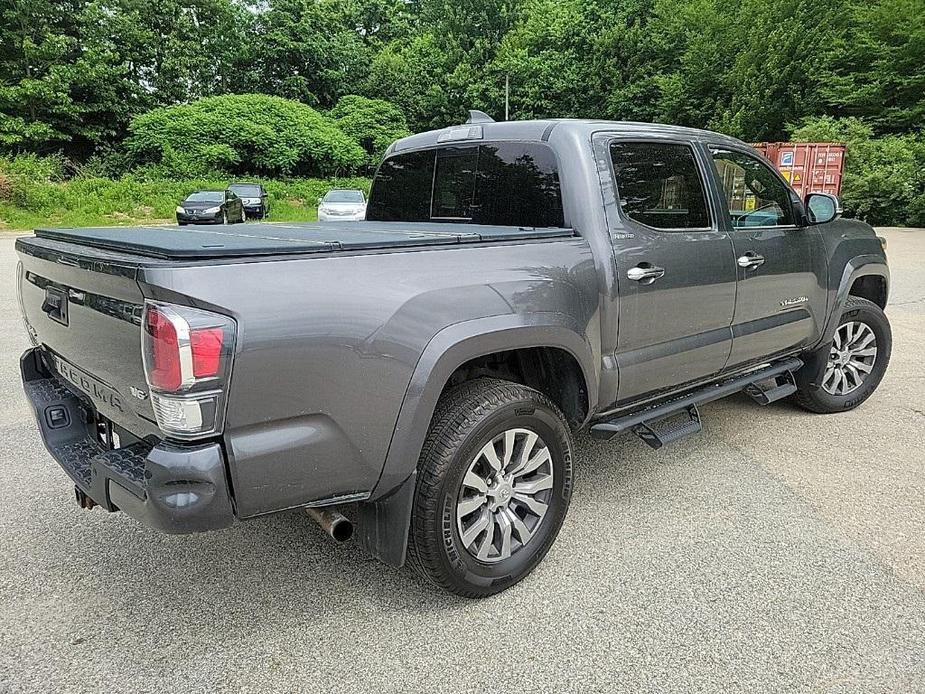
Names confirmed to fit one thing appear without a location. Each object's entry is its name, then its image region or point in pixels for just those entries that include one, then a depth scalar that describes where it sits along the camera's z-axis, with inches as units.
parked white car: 820.0
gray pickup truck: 81.7
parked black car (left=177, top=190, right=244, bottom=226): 808.9
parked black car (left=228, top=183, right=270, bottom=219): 1008.9
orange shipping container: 805.2
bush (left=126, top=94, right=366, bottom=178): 1251.8
